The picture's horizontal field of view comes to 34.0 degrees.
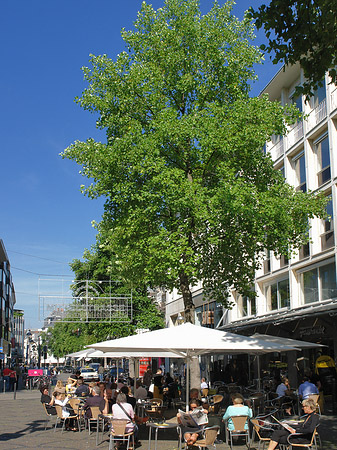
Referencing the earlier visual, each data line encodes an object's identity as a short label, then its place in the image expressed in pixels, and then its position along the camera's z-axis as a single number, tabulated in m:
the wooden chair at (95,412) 14.33
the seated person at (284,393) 16.38
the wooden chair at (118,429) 11.77
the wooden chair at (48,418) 16.50
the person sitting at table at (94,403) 14.47
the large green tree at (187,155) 17.53
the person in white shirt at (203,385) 23.00
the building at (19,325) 164.62
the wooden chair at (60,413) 15.23
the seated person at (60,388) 16.44
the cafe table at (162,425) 12.18
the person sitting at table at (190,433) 11.10
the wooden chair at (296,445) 9.94
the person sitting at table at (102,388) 16.34
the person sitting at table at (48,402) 15.83
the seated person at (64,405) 15.44
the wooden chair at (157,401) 15.41
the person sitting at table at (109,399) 15.07
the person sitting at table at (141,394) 18.16
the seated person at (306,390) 16.23
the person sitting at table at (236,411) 12.09
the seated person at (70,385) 19.82
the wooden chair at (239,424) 11.95
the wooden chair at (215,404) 15.39
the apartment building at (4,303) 77.69
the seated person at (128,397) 14.49
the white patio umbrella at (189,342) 12.69
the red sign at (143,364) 38.41
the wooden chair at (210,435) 10.72
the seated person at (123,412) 12.01
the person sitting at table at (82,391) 17.52
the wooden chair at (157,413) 14.73
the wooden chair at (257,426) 11.02
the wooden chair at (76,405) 15.51
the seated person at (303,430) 10.06
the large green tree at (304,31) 9.57
